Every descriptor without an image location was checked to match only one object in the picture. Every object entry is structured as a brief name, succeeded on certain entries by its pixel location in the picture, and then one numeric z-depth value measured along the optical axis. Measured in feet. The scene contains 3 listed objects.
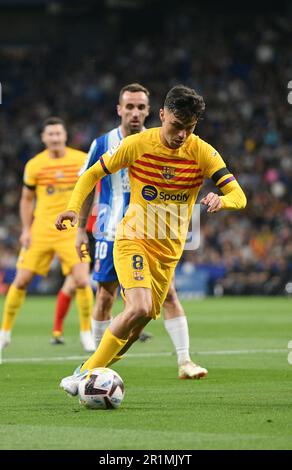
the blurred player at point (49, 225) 83.35
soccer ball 47.57
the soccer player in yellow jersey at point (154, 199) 49.03
